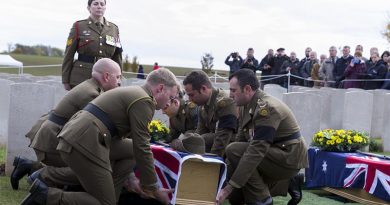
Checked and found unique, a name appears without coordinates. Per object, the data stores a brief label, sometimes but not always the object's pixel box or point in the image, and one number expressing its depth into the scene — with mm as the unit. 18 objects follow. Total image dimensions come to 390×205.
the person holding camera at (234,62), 20047
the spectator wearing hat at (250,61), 19203
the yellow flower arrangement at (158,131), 7160
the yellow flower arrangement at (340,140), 7473
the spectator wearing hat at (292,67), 19344
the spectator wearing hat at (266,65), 19703
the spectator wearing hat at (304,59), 19500
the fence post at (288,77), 18378
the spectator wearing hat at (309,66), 19027
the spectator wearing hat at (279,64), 19541
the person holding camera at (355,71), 16594
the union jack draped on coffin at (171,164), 5574
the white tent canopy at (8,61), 28278
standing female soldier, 7625
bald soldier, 5961
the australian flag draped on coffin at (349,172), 6812
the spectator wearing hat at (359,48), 16281
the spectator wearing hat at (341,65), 17003
